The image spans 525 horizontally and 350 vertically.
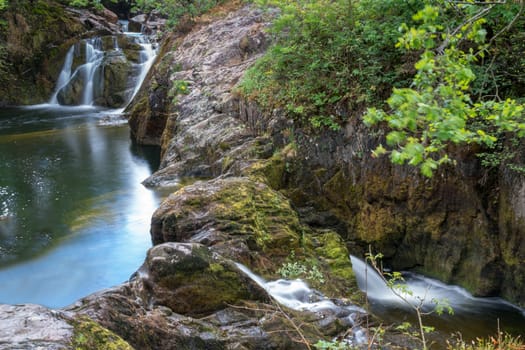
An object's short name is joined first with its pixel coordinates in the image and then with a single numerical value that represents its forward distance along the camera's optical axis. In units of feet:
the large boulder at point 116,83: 72.84
